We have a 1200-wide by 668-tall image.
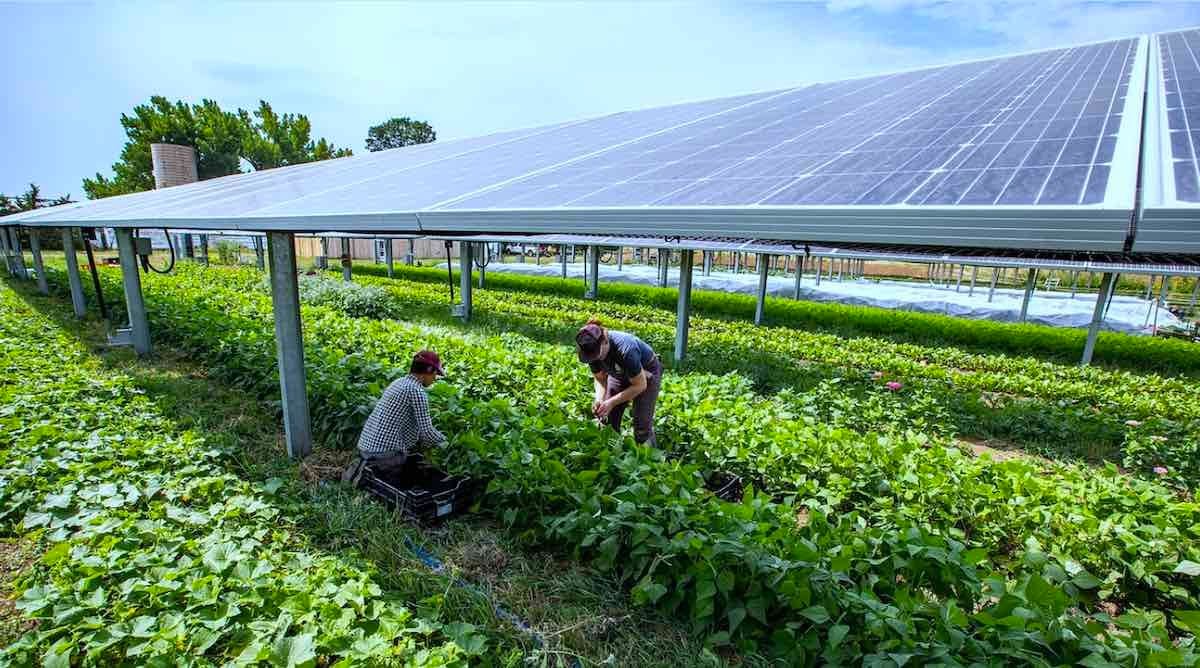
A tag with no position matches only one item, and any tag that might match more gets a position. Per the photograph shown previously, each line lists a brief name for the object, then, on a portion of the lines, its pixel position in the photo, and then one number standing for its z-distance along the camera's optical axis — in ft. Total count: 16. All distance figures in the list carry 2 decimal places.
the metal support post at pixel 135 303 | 25.39
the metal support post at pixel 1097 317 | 31.04
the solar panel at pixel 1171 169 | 5.01
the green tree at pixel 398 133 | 247.70
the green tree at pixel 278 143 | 134.10
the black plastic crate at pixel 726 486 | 13.96
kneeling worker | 13.34
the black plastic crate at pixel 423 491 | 12.57
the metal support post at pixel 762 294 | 42.97
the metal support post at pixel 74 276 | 35.37
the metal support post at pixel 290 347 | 15.19
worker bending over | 13.46
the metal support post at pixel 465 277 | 40.88
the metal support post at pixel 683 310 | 29.60
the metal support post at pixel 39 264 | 45.47
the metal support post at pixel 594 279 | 53.01
